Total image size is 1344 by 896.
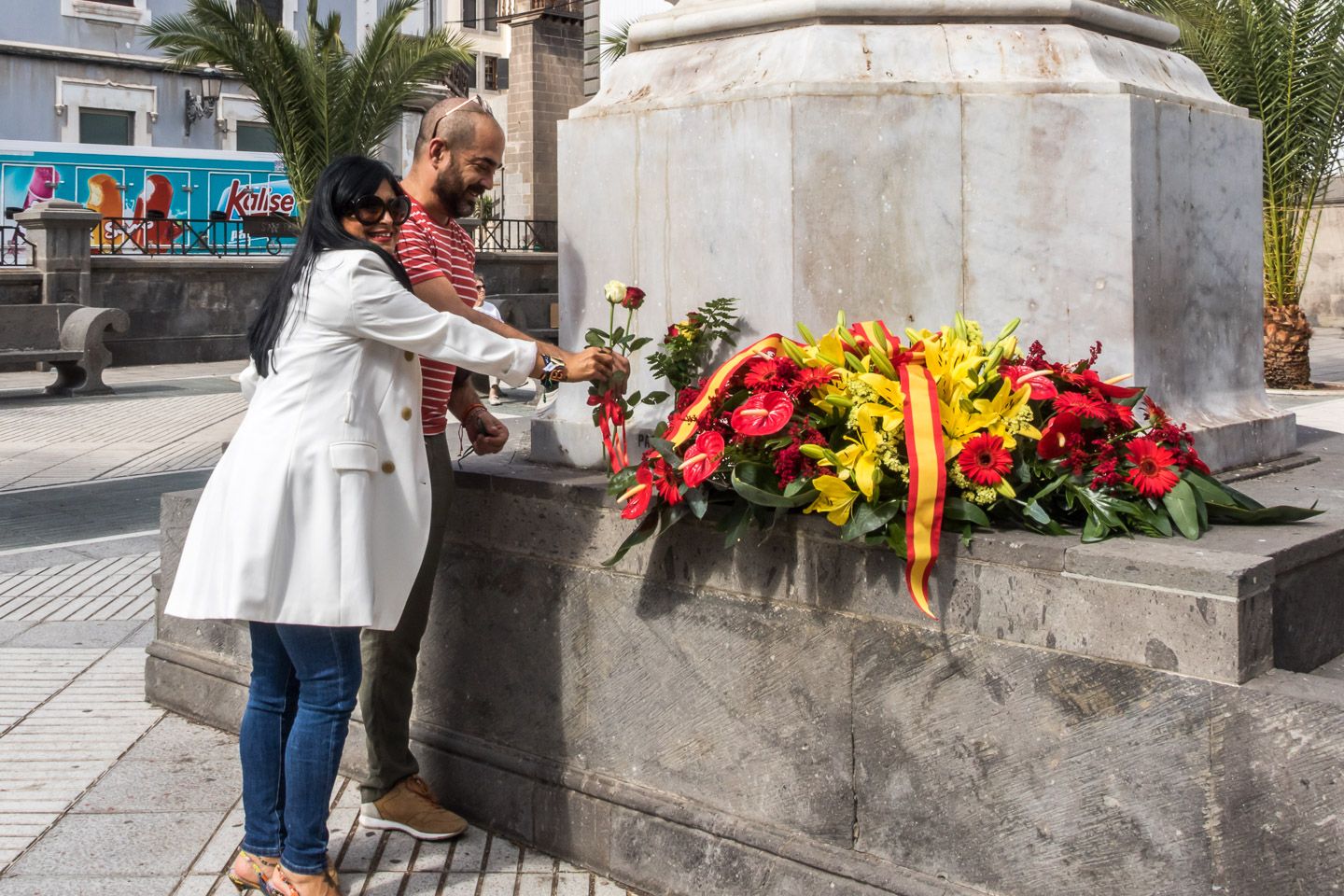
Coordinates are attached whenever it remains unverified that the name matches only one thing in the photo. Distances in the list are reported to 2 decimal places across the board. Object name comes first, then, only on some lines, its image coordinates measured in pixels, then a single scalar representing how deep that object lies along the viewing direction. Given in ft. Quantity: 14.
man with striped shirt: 12.28
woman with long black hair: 10.74
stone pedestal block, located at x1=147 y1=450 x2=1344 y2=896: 8.80
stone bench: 53.16
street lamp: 104.99
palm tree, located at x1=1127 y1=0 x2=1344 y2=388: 49.16
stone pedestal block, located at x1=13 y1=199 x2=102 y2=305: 62.95
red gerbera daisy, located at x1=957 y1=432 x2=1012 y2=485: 9.93
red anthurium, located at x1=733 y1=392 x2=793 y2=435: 10.28
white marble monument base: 12.35
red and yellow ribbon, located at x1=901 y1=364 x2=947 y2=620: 9.67
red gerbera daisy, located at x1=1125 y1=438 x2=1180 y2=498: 9.99
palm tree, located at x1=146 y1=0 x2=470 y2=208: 59.67
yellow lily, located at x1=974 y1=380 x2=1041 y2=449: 10.11
